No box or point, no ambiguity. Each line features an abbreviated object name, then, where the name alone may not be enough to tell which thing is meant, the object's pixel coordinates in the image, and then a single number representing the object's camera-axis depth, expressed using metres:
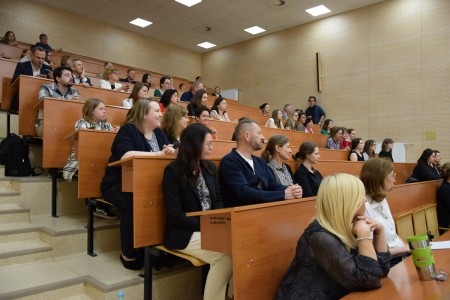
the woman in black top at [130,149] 2.12
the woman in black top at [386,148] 5.65
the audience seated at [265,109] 7.07
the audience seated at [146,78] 5.14
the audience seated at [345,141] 5.72
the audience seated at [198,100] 4.25
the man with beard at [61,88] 3.25
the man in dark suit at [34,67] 4.17
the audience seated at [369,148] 5.42
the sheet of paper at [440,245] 1.79
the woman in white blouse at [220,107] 4.89
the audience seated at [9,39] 6.06
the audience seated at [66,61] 4.53
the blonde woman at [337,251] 1.19
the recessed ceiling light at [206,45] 9.80
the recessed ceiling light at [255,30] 8.63
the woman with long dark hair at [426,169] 4.64
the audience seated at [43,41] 6.27
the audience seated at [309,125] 6.74
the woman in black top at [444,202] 3.70
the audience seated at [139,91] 3.44
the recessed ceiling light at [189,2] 7.25
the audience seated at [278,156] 2.71
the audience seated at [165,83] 5.15
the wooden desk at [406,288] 1.15
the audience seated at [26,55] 4.62
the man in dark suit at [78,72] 4.46
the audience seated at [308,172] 2.91
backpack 3.03
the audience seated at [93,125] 2.64
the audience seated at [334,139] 5.53
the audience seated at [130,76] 6.20
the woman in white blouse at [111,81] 4.72
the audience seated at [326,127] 6.92
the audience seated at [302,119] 6.57
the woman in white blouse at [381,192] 1.98
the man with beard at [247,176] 1.99
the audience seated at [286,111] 7.18
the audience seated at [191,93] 6.17
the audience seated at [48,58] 5.49
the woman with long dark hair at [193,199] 1.71
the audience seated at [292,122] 6.18
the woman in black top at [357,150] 4.94
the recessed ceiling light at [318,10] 7.42
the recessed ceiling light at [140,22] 8.38
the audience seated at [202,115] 3.60
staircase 1.91
